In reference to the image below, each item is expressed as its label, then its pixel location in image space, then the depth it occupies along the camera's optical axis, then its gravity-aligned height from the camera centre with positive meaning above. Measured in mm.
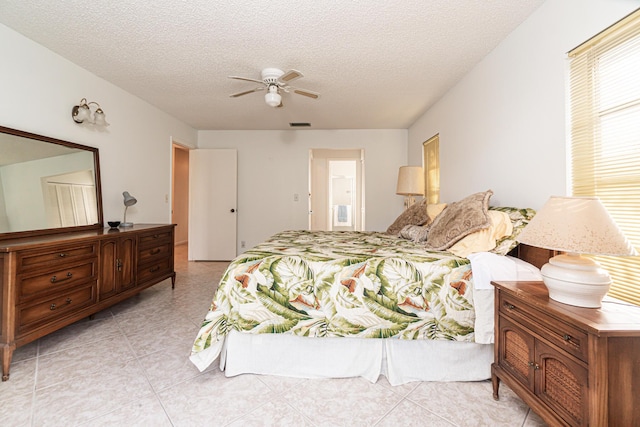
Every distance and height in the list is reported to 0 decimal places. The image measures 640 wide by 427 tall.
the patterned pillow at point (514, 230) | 1616 -123
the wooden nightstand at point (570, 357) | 868 -562
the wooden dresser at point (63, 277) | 1561 -480
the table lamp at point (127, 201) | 2818 +133
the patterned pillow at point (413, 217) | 2748 -65
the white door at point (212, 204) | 4672 +156
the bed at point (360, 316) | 1533 -627
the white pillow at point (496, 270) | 1509 -352
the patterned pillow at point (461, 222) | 1714 -75
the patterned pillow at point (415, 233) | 2283 -200
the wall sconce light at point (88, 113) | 2486 +982
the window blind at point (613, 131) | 1204 +405
